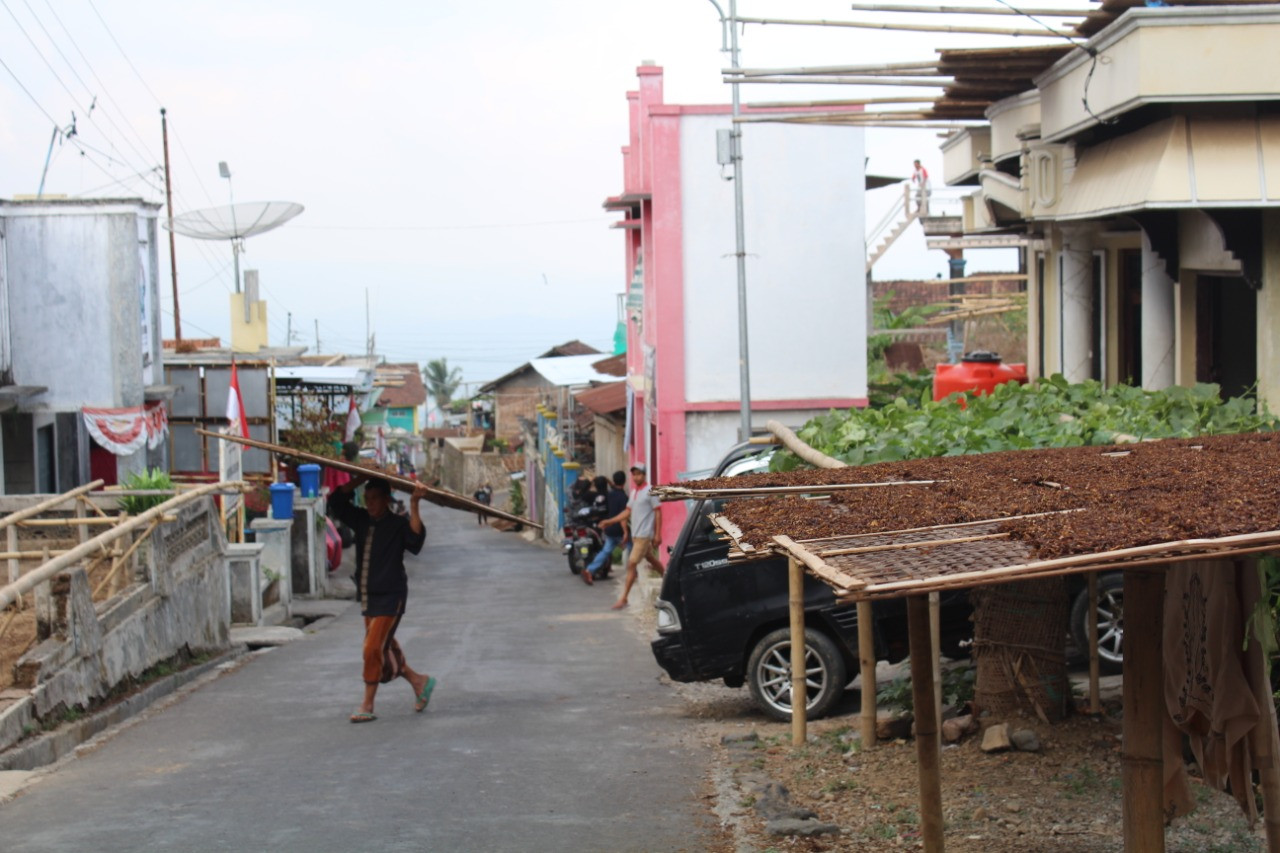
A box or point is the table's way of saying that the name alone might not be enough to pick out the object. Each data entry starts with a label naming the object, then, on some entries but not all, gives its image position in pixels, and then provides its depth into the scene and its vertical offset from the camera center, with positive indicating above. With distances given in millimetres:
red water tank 16094 -91
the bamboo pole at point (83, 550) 9125 -1172
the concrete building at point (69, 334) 23109 +1020
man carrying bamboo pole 10633 -1387
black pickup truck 10289 -1882
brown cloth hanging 5395 -1264
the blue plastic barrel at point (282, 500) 23781 -1882
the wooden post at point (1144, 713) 4586 -1165
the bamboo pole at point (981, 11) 11242 +2949
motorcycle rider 23484 -2466
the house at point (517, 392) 61250 -474
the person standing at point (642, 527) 18225 -1979
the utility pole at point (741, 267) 19656 +1522
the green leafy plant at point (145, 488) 14633 -1031
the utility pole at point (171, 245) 42812 +4454
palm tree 114375 +293
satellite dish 29609 +3630
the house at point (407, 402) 86750 -1040
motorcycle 25259 -2894
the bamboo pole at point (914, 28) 11781 +2911
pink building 22812 +1633
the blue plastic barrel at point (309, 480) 27562 -1789
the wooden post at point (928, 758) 5465 -1565
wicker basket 8312 -1672
